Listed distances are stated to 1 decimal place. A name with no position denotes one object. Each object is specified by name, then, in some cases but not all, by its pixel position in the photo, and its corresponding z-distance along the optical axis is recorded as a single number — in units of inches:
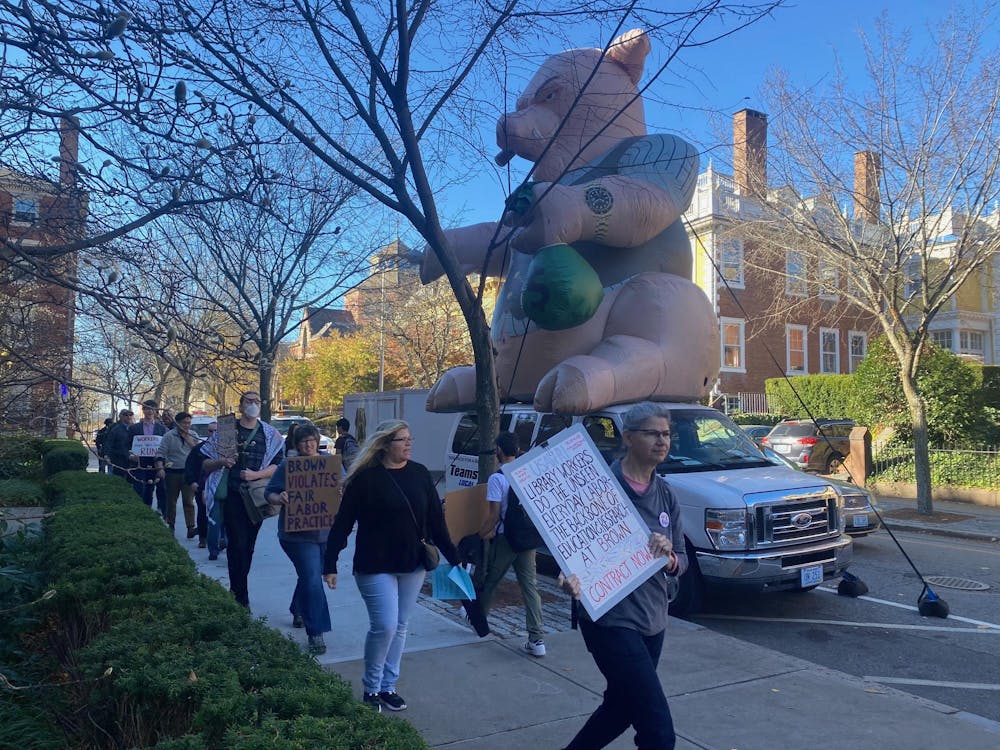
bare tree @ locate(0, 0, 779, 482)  179.2
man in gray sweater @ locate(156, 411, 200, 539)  430.3
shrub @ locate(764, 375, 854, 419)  974.4
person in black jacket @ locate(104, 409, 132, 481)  477.1
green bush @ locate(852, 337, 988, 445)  690.8
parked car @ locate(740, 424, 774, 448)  870.4
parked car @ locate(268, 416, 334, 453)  1095.0
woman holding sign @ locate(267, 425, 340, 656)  223.1
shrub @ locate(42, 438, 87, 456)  704.7
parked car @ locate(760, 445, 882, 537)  393.4
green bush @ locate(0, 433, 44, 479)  615.2
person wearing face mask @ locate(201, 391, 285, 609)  256.4
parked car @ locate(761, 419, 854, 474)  760.3
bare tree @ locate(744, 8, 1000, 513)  557.9
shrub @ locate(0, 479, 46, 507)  439.3
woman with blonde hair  177.9
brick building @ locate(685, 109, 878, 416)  629.6
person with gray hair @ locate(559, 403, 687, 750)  125.6
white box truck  655.1
